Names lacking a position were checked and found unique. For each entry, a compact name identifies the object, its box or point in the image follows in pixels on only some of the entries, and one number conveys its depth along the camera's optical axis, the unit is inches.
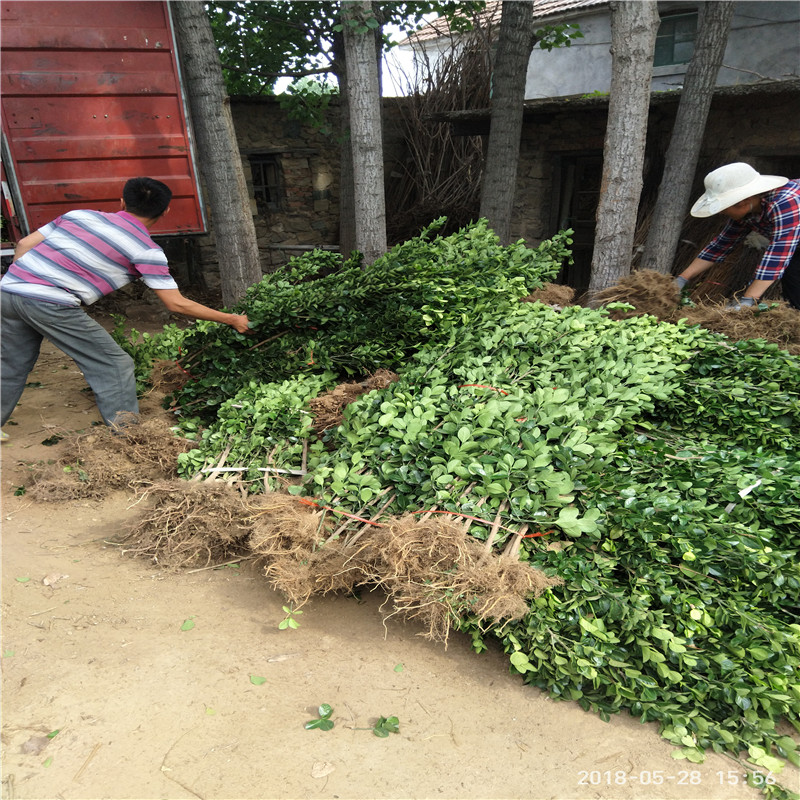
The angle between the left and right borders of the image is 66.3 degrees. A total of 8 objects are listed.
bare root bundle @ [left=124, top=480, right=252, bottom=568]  112.8
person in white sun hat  160.4
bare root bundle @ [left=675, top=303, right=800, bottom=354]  142.6
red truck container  266.5
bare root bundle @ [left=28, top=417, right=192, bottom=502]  135.0
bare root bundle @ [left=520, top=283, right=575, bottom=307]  179.5
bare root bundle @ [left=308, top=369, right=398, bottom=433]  127.0
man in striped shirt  141.9
